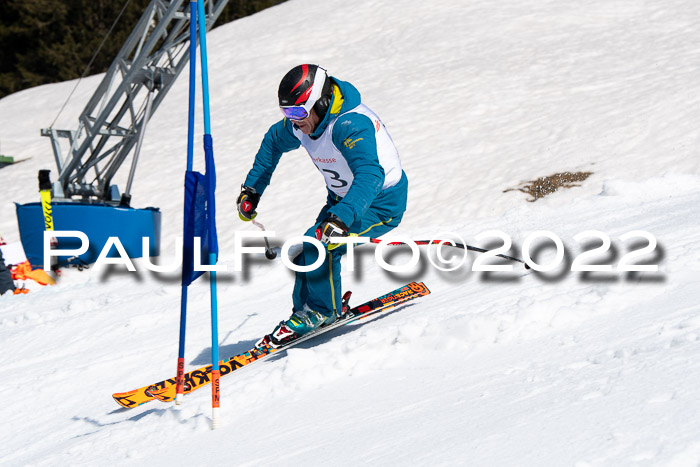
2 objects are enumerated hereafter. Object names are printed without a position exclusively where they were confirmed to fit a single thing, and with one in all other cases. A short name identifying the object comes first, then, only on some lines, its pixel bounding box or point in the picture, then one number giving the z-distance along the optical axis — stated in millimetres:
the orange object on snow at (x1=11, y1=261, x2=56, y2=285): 20375
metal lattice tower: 25656
